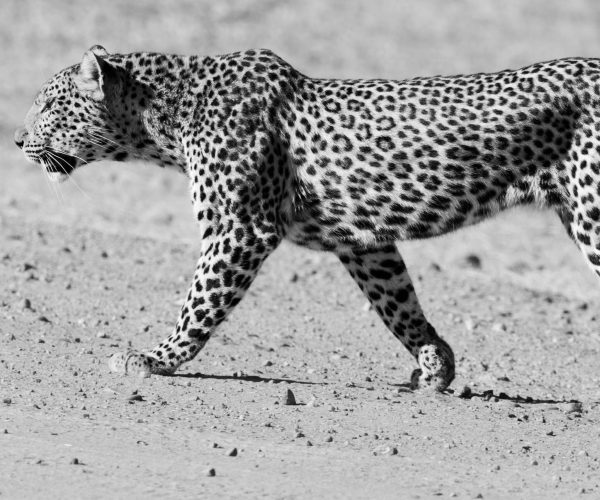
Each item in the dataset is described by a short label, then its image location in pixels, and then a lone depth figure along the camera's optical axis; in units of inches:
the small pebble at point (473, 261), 1236.5
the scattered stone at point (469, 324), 981.2
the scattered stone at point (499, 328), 982.4
